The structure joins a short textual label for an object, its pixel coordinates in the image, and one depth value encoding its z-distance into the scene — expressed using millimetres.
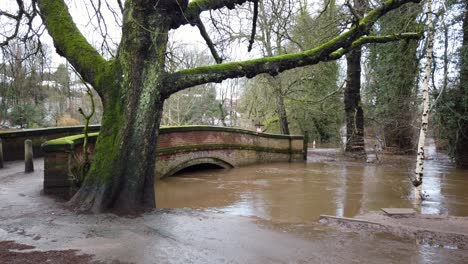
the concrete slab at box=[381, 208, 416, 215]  7645
